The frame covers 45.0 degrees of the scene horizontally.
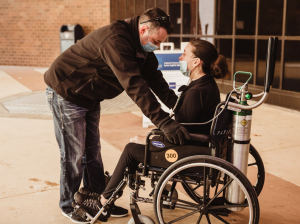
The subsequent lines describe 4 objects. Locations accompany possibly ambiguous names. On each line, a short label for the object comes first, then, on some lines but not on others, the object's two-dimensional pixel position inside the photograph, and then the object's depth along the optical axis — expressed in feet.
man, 7.89
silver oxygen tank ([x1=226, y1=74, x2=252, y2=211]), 7.98
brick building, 22.30
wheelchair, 7.48
